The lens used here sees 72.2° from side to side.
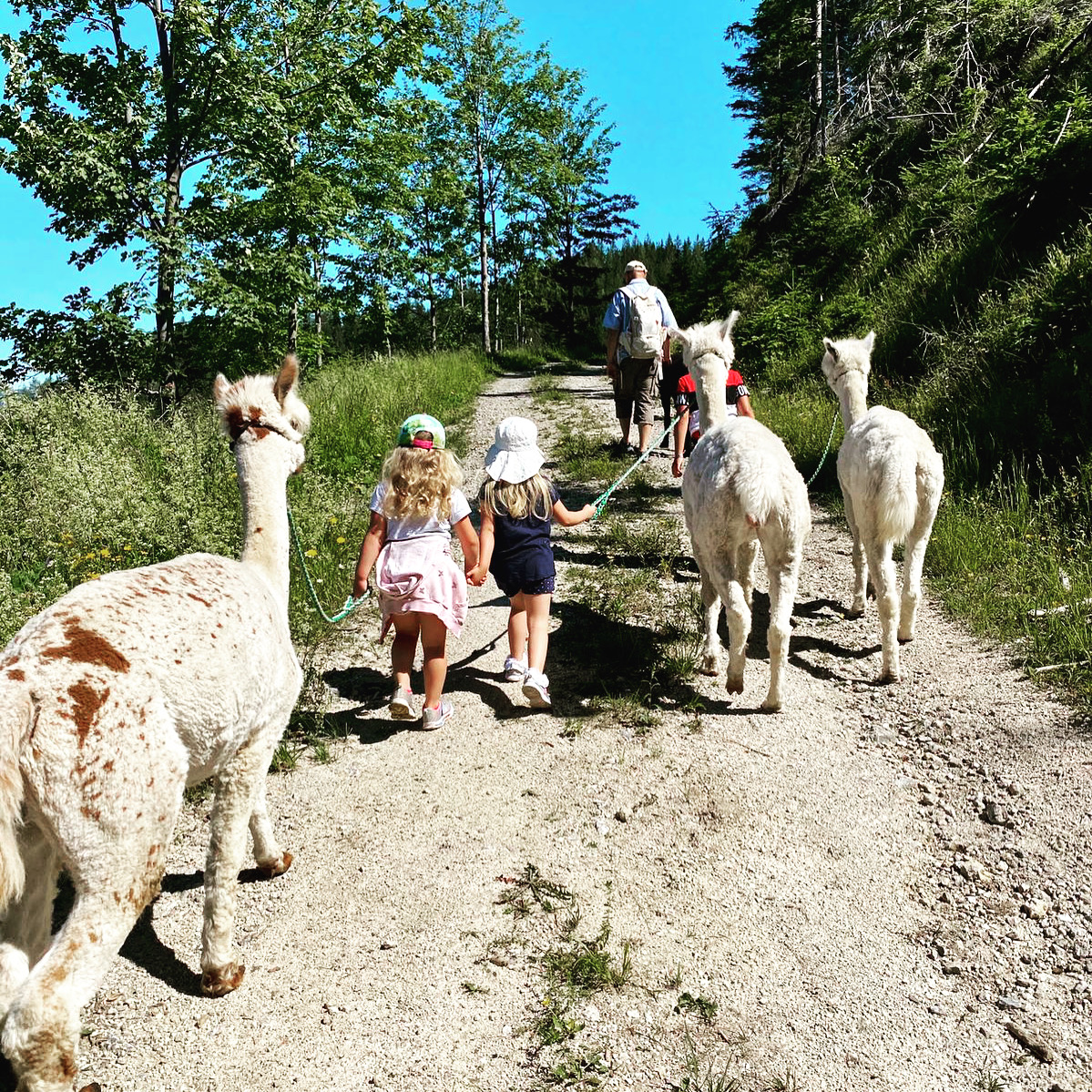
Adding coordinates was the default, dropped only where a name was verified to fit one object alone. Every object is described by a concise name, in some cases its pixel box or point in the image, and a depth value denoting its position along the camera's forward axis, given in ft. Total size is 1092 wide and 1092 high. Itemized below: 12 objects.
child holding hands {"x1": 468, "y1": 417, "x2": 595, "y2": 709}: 15.92
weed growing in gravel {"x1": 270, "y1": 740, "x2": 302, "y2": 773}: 14.03
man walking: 31.17
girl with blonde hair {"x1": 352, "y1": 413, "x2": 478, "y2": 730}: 14.92
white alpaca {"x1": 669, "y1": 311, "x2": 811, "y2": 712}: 14.73
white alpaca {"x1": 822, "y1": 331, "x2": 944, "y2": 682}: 16.39
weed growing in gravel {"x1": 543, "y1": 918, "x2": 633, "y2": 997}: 9.07
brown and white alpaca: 6.79
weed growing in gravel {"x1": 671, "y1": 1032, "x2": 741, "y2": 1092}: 7.70
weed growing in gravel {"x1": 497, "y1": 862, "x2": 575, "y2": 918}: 10.37
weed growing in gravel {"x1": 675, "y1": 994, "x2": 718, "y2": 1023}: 8.67
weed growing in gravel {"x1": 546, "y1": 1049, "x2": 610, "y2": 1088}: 7.86
